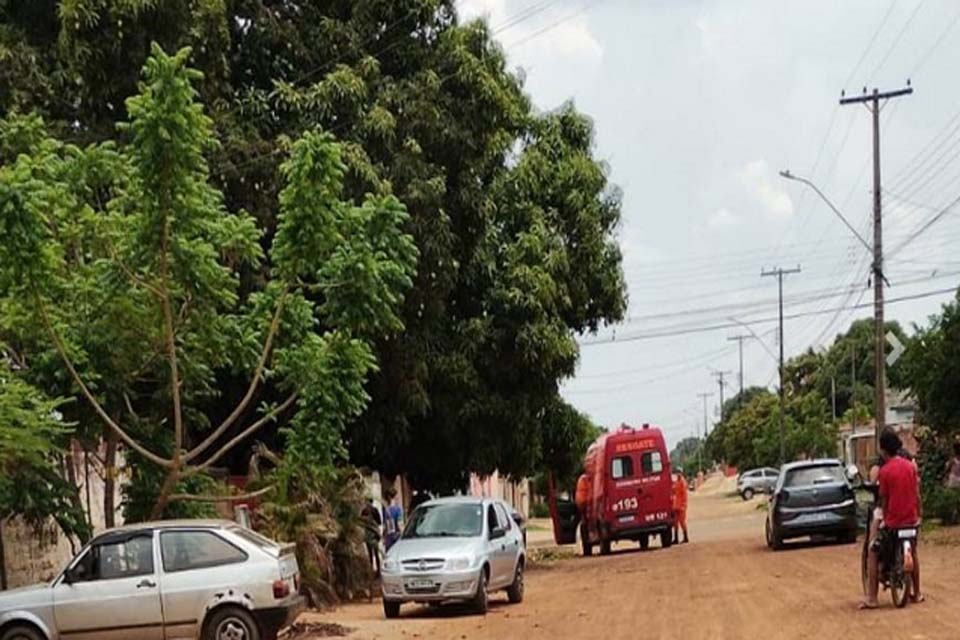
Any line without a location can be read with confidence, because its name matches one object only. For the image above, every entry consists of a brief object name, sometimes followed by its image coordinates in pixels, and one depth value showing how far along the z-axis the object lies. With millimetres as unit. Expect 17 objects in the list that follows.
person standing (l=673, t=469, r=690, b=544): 36969
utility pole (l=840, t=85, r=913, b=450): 37281
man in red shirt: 15227
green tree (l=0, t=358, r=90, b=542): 14766
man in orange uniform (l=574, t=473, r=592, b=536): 36688
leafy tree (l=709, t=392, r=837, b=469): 81938
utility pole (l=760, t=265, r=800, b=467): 75800
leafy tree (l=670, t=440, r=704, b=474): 183750
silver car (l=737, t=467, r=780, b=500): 79312
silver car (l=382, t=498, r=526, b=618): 19578
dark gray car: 28062
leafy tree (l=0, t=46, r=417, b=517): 15188
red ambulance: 34812
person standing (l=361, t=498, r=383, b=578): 24094
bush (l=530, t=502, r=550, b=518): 94625
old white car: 14836
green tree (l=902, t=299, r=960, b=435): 35094
